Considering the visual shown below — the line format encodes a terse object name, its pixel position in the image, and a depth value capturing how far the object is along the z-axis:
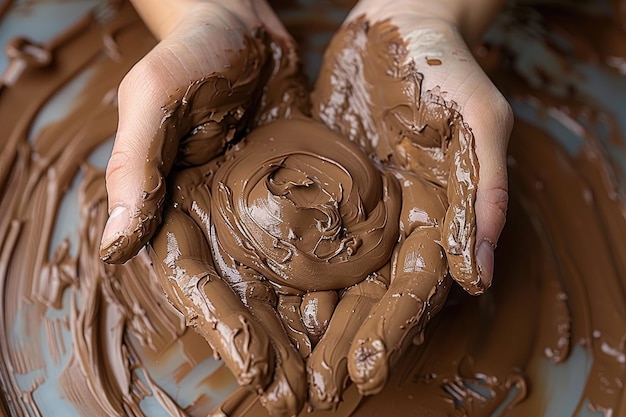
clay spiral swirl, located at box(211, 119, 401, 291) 0.45
